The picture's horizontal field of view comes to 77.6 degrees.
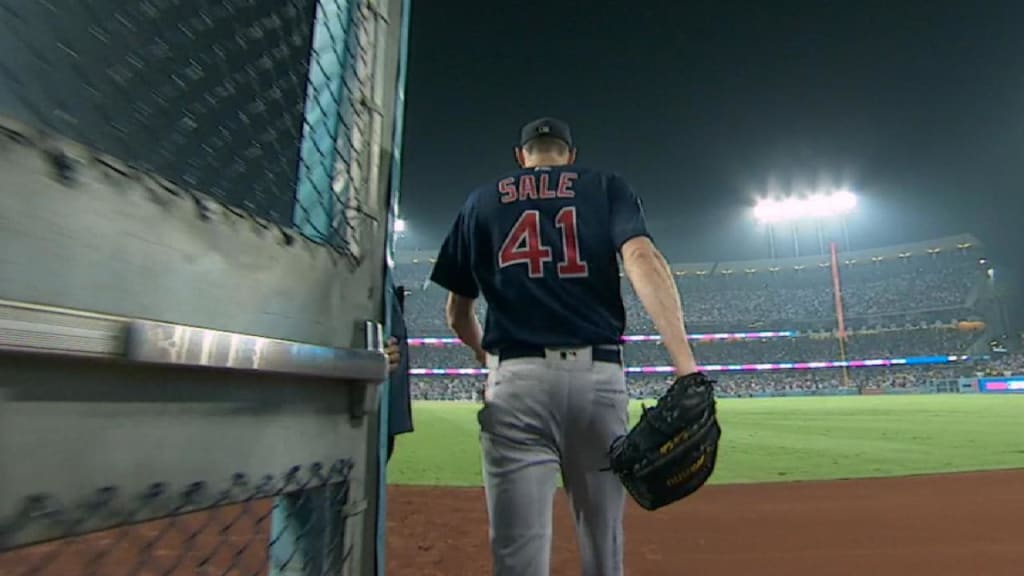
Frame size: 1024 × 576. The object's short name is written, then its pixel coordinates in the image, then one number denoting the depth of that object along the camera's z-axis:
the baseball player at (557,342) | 1.82
